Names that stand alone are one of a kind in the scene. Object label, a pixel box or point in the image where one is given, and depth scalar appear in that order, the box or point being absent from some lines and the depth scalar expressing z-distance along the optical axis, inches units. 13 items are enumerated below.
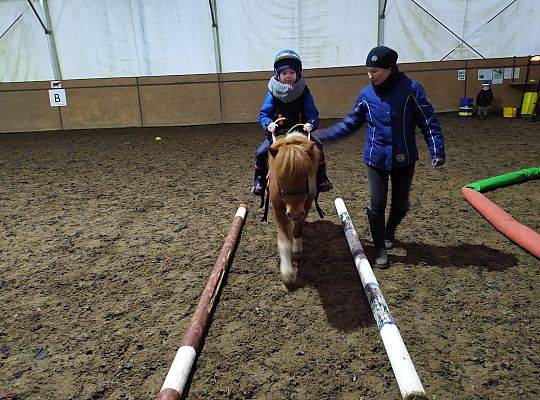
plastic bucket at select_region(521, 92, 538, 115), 499.8
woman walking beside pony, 147.9
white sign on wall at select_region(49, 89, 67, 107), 557.9
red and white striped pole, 98.3
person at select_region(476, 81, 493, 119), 496.1
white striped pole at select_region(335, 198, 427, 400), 94.7
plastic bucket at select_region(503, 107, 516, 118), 508.4
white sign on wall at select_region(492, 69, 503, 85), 523.8
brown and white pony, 123.0
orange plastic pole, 165.8
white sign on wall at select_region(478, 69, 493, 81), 525.0
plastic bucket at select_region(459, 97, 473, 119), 509.0
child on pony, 166.7
